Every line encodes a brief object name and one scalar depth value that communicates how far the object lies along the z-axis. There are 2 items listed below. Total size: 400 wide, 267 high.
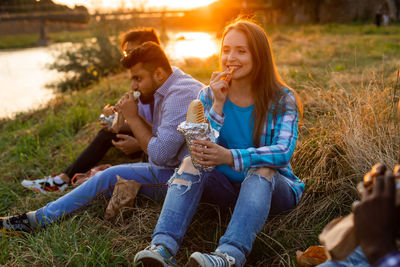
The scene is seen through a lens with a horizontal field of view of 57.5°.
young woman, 1.70
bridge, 19.27
